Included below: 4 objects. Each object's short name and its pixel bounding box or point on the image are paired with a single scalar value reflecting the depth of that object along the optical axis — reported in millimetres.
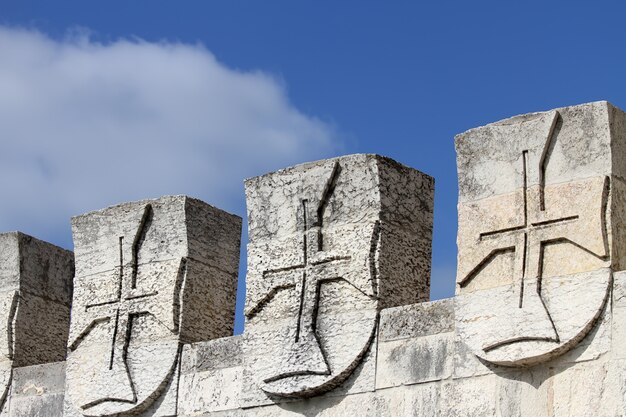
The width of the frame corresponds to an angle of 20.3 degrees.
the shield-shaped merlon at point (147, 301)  11258
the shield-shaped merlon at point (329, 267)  10320
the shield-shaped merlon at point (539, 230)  9352
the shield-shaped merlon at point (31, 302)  12312
